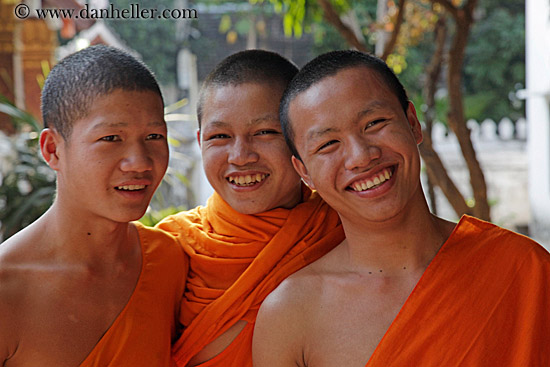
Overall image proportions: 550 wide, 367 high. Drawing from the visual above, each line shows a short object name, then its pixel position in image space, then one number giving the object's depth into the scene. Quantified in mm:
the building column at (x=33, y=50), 7280
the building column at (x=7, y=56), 6918
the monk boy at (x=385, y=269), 1992
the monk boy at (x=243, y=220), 2346
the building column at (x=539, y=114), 8023
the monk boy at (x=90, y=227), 2008
